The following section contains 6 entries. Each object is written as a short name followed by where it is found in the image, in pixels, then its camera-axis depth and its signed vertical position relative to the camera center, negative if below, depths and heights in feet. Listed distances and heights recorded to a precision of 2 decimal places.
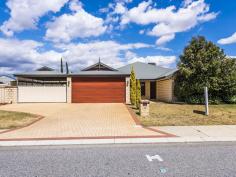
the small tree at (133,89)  58.59 +0.13
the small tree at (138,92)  56.39 -0.67
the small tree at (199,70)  56.95 +5.26
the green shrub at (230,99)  59.41 -2.68
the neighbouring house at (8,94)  65.98 -1.38
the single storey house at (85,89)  67.97 +0.16
